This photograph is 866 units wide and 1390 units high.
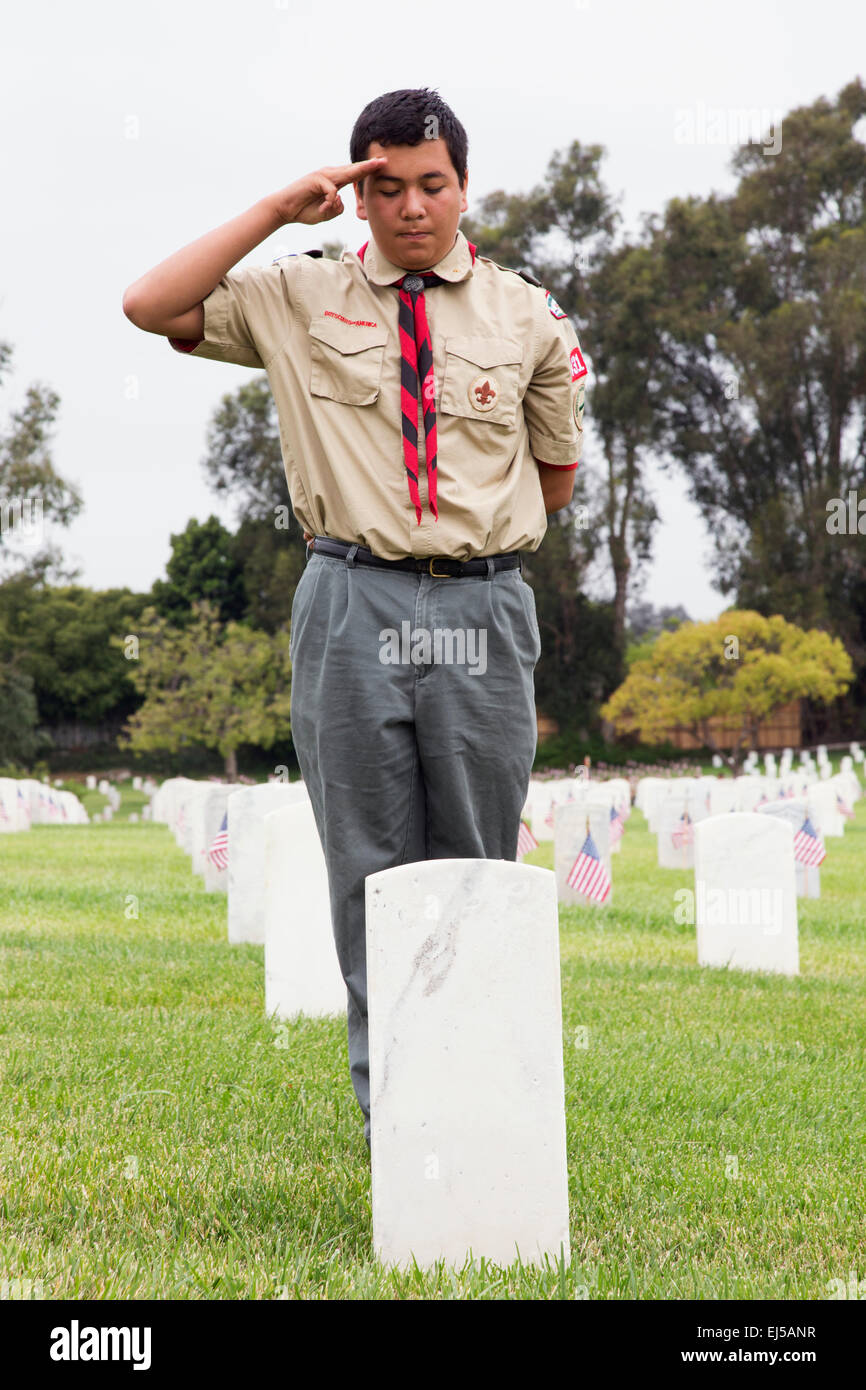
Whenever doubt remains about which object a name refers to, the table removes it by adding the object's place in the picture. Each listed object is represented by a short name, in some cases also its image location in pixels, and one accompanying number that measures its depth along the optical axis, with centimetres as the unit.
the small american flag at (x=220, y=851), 980
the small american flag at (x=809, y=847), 1089
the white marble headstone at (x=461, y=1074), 266
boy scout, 296
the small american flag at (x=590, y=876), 990
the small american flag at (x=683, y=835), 1345
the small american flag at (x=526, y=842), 1138
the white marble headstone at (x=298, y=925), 534
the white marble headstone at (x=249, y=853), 713
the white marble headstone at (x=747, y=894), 699
